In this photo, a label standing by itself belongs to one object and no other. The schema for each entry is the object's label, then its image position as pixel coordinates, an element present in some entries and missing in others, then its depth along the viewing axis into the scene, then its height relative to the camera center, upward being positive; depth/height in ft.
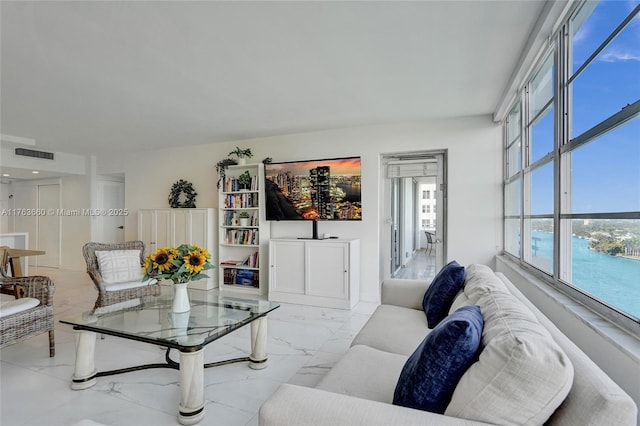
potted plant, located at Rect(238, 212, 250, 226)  16.53 -0.28
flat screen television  14.58 +1.09
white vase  7.94 -2.16
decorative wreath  18.26 +1.07
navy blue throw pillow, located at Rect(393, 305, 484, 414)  3.42 -1.67
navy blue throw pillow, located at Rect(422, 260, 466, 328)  7.08 -1.82
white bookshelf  16.05 -1.16
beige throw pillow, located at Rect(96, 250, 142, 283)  10.85 -1.85
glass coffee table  6.01 -2.54
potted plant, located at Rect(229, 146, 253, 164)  16.52 +3.05
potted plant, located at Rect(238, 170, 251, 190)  16.39 +1.66
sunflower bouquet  7.66 -1.26
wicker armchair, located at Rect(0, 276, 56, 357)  7.66 -2.65
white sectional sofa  2.70 -1.63
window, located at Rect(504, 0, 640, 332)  4.64 +1.01
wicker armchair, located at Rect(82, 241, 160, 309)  10.28 -2.56
